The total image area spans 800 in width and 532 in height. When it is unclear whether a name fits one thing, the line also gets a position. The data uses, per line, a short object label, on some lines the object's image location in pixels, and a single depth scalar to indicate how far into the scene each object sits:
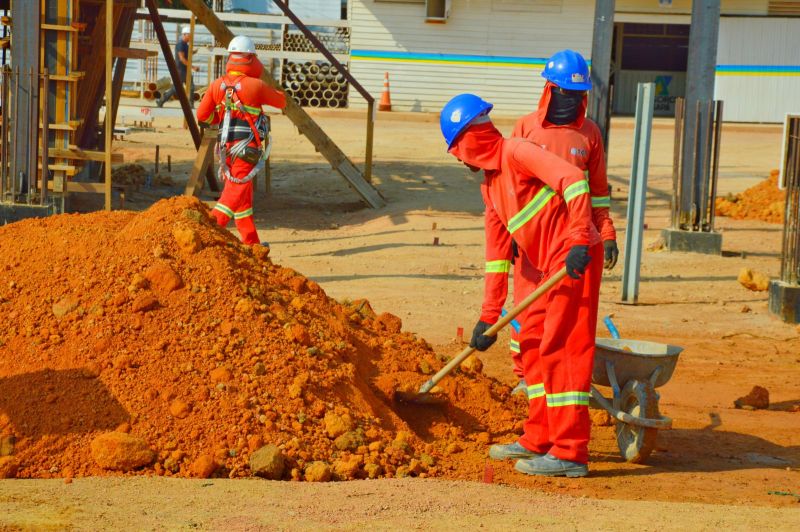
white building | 29.70
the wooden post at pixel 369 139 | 16.31
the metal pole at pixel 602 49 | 14.41
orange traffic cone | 29.56
